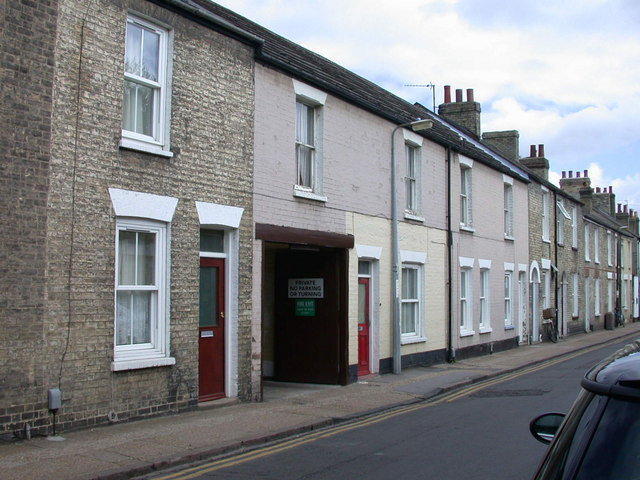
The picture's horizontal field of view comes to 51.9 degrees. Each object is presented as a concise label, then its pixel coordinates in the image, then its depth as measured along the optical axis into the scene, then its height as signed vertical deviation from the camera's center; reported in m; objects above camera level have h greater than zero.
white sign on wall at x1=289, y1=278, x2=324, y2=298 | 14.48 -0.13
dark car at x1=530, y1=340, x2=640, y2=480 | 2.29 -0.54
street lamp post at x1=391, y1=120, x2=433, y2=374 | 16.00 +0.31
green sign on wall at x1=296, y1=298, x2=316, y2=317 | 14.53 -0.56
